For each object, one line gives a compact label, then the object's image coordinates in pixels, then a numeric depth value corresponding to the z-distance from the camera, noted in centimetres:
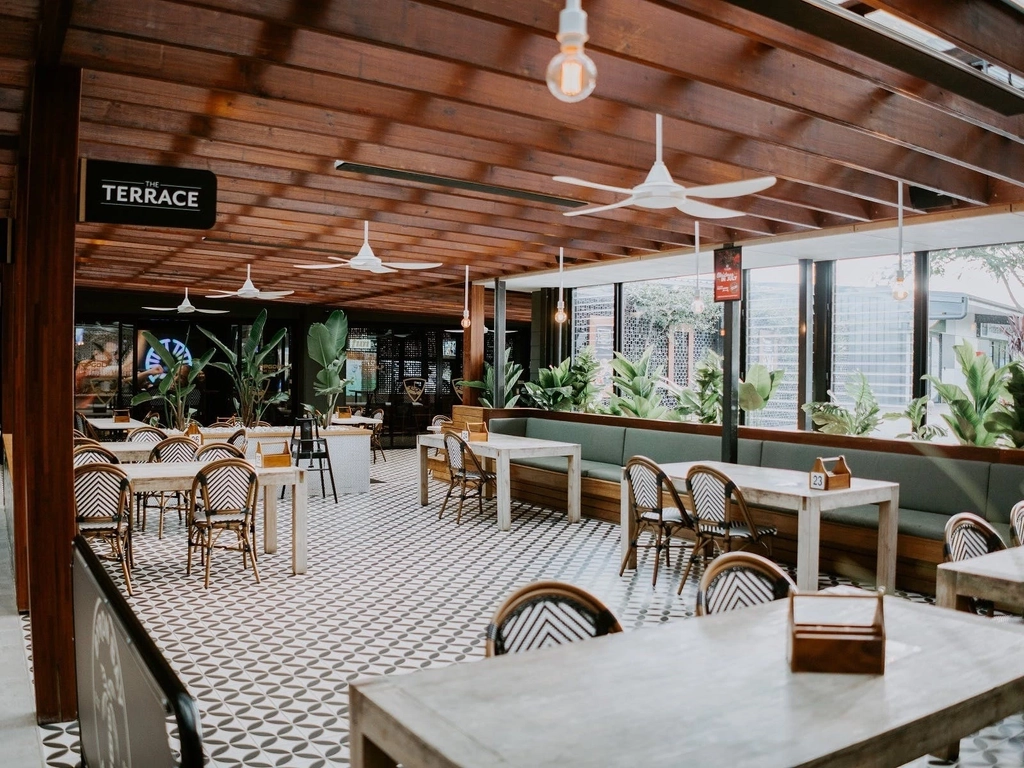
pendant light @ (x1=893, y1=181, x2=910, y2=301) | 623
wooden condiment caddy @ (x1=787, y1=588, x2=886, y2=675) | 223
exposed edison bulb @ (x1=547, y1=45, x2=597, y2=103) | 225
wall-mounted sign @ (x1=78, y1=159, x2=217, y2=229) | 379
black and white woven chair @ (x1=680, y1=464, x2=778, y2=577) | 579
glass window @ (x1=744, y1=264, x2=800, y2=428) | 1045
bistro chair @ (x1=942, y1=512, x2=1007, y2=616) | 397
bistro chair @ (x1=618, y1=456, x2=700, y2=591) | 622
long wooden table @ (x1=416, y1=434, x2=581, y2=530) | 841
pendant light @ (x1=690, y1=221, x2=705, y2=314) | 771
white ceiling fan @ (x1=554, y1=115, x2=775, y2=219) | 424
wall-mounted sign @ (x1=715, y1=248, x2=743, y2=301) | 844
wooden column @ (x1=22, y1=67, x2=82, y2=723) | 360
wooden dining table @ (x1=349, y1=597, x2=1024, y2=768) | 179
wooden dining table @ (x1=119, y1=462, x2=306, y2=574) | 634
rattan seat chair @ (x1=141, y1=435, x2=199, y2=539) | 797
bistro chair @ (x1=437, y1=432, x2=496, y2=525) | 883
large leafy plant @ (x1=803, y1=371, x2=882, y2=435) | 872
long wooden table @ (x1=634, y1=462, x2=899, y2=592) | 549
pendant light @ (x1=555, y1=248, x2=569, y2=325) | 958
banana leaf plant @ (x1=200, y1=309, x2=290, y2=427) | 1097
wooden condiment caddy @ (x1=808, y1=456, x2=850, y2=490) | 570
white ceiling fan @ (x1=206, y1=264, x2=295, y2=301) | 962
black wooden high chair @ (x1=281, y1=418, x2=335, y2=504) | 975
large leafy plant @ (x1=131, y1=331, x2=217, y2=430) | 1045
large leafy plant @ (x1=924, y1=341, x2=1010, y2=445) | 709
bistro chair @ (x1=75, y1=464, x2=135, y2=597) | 581
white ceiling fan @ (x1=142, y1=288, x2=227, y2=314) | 1208
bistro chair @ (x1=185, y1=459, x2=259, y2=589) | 619
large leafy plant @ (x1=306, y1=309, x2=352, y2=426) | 1137
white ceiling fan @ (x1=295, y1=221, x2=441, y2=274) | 687
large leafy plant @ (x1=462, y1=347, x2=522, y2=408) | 1236
